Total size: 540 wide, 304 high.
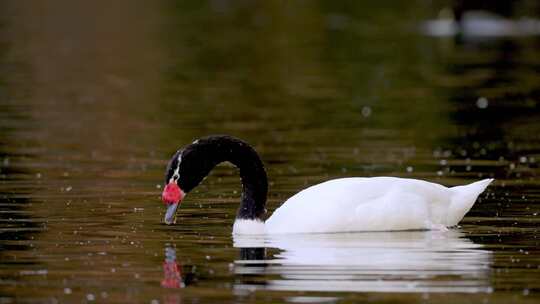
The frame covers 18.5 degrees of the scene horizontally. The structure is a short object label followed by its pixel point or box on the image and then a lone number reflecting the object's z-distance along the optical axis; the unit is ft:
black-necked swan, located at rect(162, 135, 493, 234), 44.45
